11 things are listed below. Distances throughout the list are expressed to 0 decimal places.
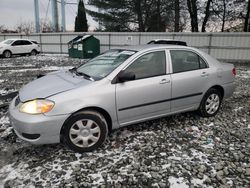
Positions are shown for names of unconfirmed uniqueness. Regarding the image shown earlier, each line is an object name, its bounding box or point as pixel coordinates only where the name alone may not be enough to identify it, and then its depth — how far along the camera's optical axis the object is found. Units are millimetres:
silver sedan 3213
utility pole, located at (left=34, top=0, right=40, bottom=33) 29184
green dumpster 16672
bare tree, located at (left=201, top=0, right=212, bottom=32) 19406
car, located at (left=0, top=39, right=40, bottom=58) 17422
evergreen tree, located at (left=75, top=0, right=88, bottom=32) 24281
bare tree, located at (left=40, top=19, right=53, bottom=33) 37531
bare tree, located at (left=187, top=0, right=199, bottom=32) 19844
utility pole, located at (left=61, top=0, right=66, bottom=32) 30594
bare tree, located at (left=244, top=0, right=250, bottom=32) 18069
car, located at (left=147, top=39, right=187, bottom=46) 11883
